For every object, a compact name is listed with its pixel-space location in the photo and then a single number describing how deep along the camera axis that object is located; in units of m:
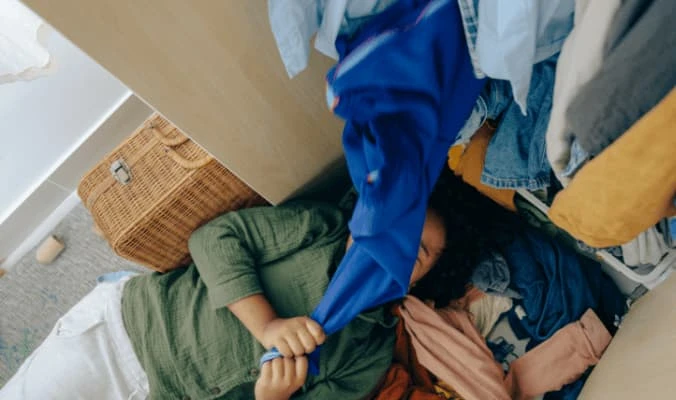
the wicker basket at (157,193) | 0.97
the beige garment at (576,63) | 0.36
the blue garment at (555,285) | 0.99
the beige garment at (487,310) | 1.05
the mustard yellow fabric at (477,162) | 0.74
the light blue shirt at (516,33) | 0.43
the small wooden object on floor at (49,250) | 1.39
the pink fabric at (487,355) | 0.94
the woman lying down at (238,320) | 0.95
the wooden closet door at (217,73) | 0.58
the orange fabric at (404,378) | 1.01
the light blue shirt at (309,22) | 0.54
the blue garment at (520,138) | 0.58
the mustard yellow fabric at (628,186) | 0.33
